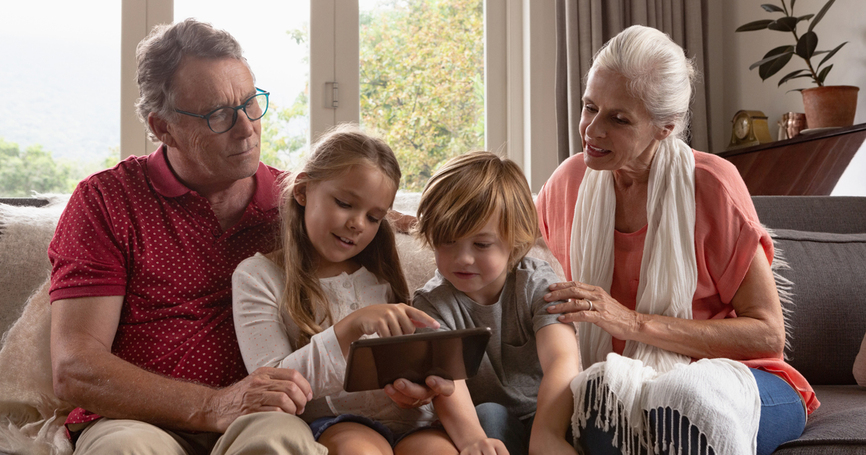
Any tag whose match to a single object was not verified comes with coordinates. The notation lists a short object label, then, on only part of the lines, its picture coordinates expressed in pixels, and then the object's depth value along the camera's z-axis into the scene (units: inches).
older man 46.6
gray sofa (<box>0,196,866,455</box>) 50.7
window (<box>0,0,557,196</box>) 115.0
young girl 47.5
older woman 52.2
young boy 51.9
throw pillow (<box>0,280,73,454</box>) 53.1
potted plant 102.5
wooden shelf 99.6
